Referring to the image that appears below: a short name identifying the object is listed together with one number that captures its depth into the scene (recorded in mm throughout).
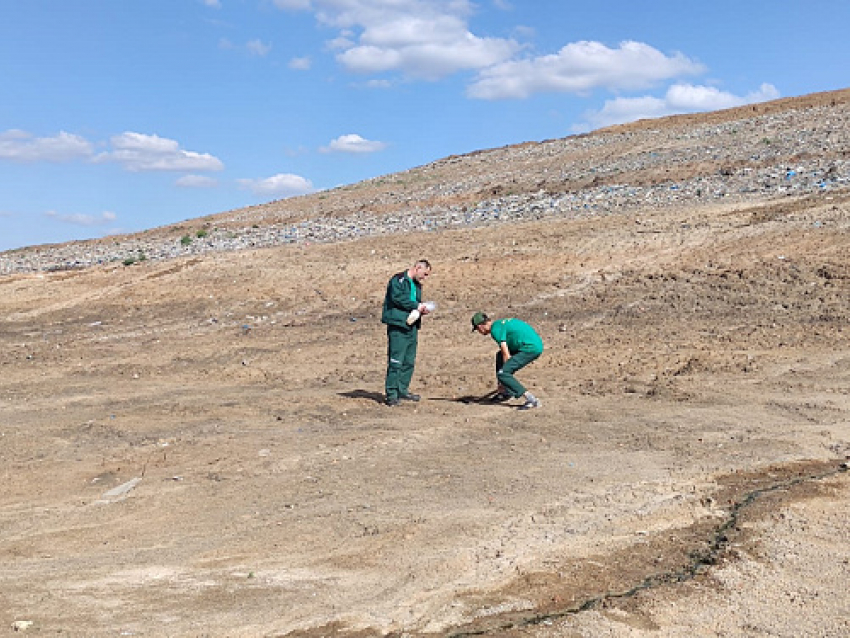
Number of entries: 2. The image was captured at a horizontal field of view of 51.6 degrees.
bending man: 9977
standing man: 10211
